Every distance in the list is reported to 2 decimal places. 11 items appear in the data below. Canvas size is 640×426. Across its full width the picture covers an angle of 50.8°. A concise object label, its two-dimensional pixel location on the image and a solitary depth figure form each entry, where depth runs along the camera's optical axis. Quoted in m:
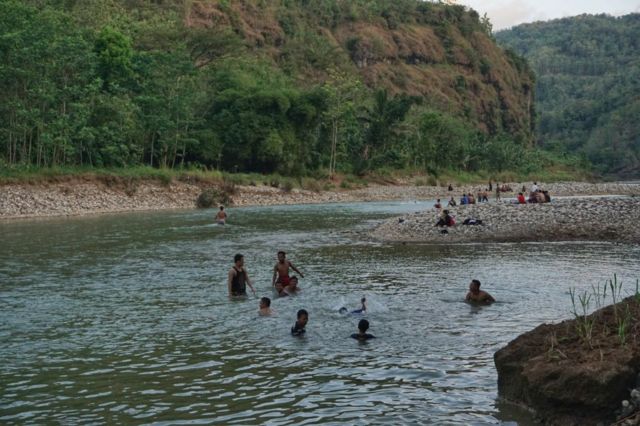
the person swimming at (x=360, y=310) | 16.02
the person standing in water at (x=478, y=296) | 17.33
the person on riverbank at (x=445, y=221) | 33.56
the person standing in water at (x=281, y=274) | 19.50
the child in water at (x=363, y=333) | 13.70
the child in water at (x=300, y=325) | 14.12
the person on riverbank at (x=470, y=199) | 48.04
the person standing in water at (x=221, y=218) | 43.33
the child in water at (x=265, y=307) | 16.30
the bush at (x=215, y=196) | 62.62
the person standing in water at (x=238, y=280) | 18.72
